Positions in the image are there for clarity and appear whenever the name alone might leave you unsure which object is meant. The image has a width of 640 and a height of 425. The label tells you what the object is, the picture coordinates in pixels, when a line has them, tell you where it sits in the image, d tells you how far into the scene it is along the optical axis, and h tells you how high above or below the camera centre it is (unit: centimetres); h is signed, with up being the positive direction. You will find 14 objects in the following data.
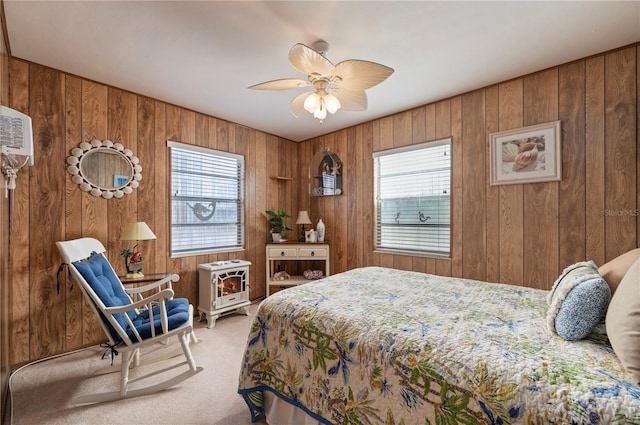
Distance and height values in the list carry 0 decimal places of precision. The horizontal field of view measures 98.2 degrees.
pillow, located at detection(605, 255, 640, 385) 89 -39
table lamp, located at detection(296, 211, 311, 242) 420 -9
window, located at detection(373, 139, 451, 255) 314 +18
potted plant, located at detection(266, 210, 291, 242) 413 -17
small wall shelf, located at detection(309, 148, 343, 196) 407 +58
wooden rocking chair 189 -80
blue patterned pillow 113 -40
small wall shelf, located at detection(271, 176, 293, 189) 436 +54
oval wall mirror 258 +44
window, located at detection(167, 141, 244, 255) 332 +17
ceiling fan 169 +91
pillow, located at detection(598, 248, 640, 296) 125 -27
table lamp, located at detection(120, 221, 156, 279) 267 -25
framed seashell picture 241 +53
